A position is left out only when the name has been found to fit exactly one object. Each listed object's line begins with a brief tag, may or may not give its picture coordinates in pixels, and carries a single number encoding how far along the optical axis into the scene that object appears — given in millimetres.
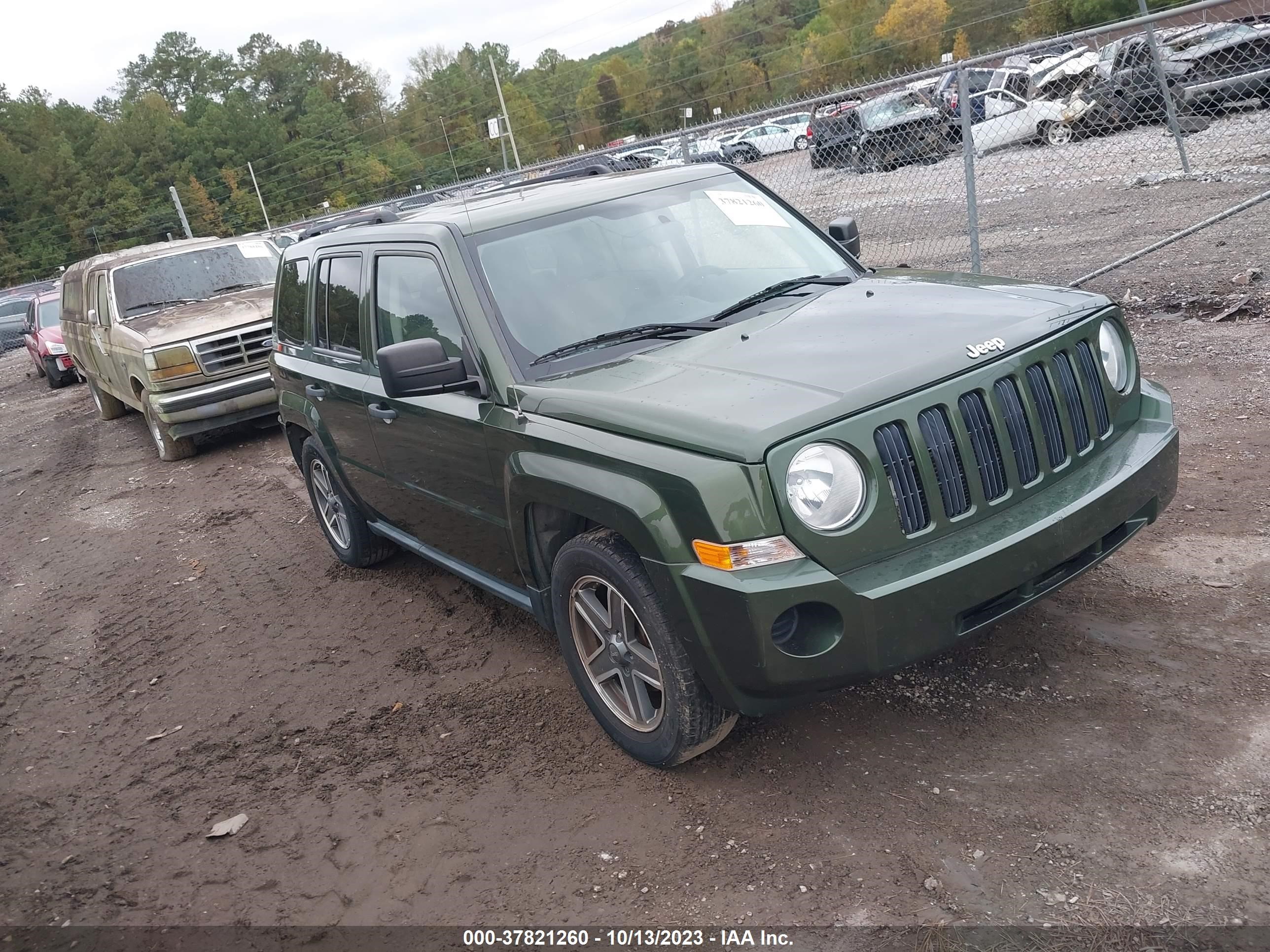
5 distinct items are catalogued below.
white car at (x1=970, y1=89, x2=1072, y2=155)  12859
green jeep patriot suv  3016
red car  19453
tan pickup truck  10273
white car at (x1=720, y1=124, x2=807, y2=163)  18625
